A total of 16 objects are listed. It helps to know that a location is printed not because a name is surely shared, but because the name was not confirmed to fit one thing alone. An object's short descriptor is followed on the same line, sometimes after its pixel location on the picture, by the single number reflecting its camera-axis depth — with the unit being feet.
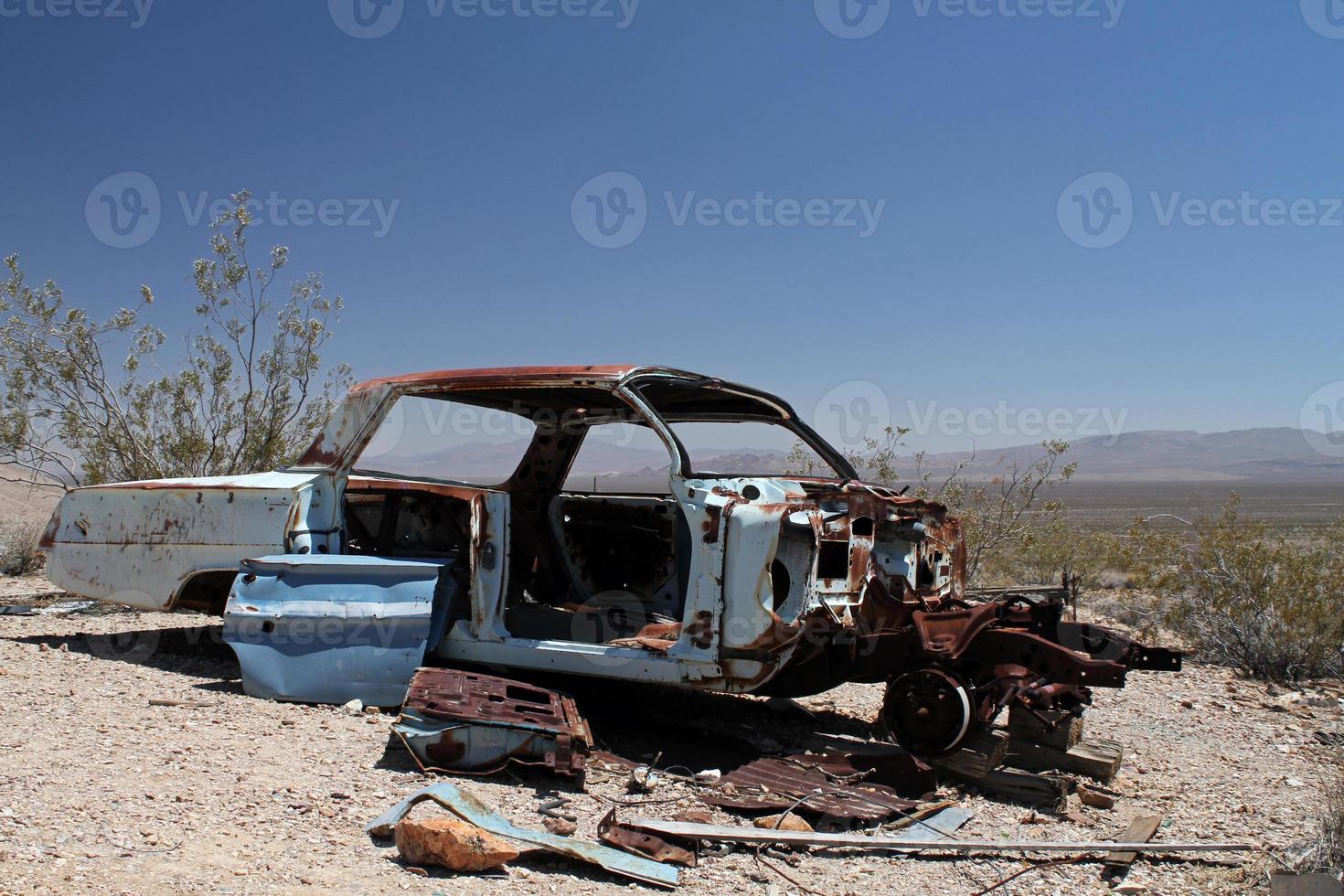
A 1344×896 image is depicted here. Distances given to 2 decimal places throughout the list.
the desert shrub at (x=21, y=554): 37.78
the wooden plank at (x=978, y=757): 15.76
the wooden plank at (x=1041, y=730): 17.02
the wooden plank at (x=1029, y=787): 15.44
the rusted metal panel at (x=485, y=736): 14.34
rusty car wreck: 15.51
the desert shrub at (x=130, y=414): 36.27
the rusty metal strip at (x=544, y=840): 11.48
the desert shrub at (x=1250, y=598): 26.09
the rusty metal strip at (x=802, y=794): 13.94
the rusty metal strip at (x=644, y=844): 12.11
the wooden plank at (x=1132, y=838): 12.81
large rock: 10.97
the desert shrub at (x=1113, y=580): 45.62
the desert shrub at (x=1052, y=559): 43.16
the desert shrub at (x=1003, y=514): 37.78
